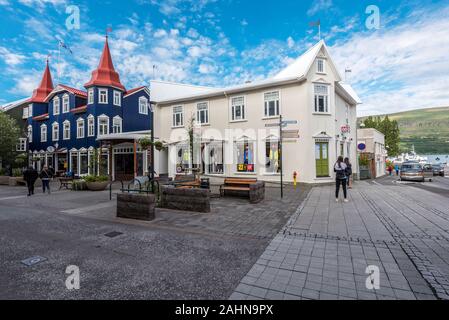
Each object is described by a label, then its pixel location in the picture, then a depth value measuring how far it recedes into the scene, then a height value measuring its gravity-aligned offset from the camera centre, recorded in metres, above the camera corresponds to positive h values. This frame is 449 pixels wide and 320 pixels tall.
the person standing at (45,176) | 13.70 -0.64
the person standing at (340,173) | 9.17 -0.45
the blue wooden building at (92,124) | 23.73 +5.10
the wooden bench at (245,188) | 9.02 -1.07
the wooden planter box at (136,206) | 6.66 -1.27
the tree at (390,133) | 45.19 +5.88
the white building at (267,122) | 15.34 +3.09
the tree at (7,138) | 27.11 +3.59
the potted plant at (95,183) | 14.42 -1.13
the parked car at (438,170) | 27.89 -1.18
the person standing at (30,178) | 12.99 -0.68
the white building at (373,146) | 22.49 +1.70
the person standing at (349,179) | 13.56 -1.12
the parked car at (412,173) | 19.17 -1.02
